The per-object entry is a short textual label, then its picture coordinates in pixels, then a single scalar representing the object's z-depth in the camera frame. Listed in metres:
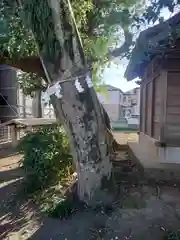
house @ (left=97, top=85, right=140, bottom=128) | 25.58
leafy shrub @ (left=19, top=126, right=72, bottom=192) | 3.32
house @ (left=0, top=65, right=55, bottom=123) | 9.19
